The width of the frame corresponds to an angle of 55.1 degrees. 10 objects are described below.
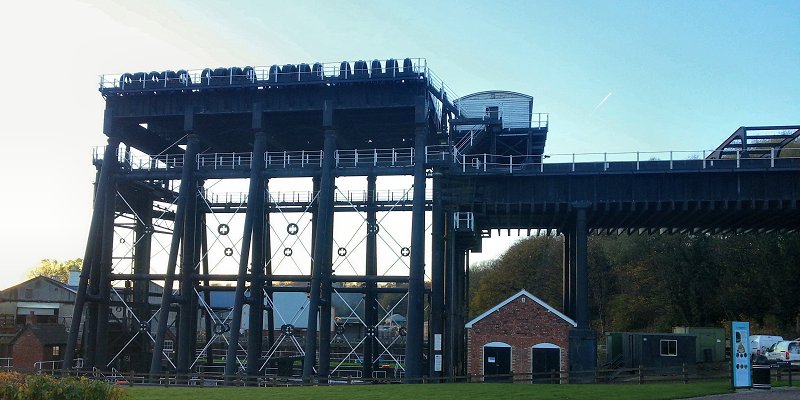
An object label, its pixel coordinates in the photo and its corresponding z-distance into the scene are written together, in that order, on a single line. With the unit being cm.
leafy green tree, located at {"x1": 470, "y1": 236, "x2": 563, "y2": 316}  9132
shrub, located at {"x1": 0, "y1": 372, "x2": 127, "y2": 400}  1949
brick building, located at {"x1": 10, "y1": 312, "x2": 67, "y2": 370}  5081
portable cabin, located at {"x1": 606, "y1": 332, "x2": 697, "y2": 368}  4631
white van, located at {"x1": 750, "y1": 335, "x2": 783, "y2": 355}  5378
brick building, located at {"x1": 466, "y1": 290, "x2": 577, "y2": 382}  4066
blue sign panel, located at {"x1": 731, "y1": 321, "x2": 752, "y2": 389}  2803
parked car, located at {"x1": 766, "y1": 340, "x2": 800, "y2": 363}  4425
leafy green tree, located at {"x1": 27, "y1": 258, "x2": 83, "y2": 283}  14162
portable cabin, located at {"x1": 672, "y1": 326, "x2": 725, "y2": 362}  5194
